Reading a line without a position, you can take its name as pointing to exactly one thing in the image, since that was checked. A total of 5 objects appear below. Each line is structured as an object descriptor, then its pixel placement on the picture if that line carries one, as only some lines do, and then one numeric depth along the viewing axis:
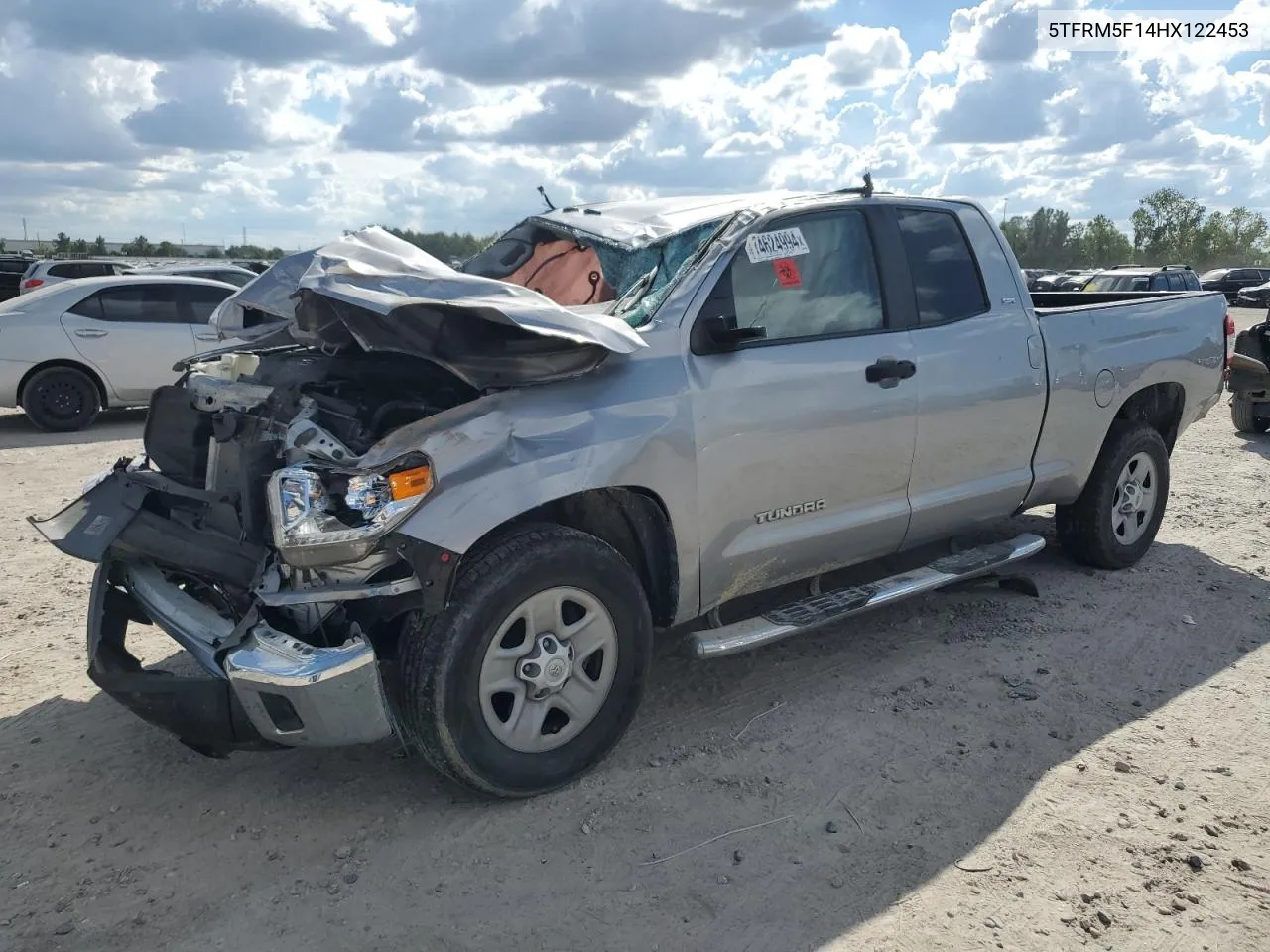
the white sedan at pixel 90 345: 10.36
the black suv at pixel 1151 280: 18.25
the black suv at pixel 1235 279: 44.12
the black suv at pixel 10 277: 22.33
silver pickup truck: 3.20
